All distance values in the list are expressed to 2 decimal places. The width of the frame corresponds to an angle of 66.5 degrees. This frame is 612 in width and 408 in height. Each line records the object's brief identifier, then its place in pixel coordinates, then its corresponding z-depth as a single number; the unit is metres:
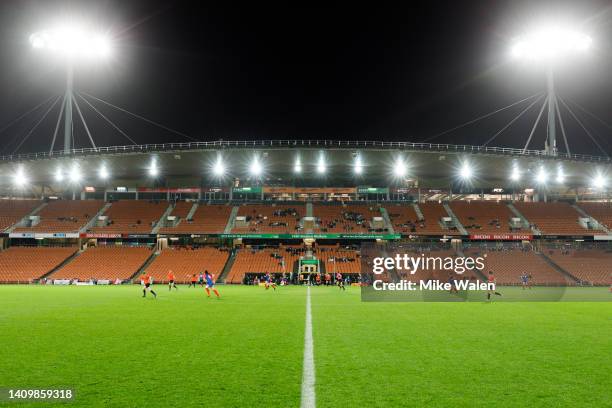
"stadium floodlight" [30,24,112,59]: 44.72
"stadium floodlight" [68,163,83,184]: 50.99
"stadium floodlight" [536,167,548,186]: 51.03
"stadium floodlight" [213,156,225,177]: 49.47
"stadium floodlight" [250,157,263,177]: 49.69
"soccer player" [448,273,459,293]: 27.28
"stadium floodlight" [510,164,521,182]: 50.72
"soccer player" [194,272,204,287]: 41.38
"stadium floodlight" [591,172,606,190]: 53.18
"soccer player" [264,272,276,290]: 35.90
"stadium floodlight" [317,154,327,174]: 48.62
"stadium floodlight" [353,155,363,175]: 48.49
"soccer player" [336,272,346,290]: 38.37
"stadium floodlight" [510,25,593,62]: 44.31
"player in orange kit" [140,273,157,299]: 24.68
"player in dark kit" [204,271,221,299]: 25.41
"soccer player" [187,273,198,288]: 41.66
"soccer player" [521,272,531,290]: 40.36
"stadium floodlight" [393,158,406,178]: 49.56
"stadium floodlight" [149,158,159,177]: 49.55
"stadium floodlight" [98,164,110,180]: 51.65
